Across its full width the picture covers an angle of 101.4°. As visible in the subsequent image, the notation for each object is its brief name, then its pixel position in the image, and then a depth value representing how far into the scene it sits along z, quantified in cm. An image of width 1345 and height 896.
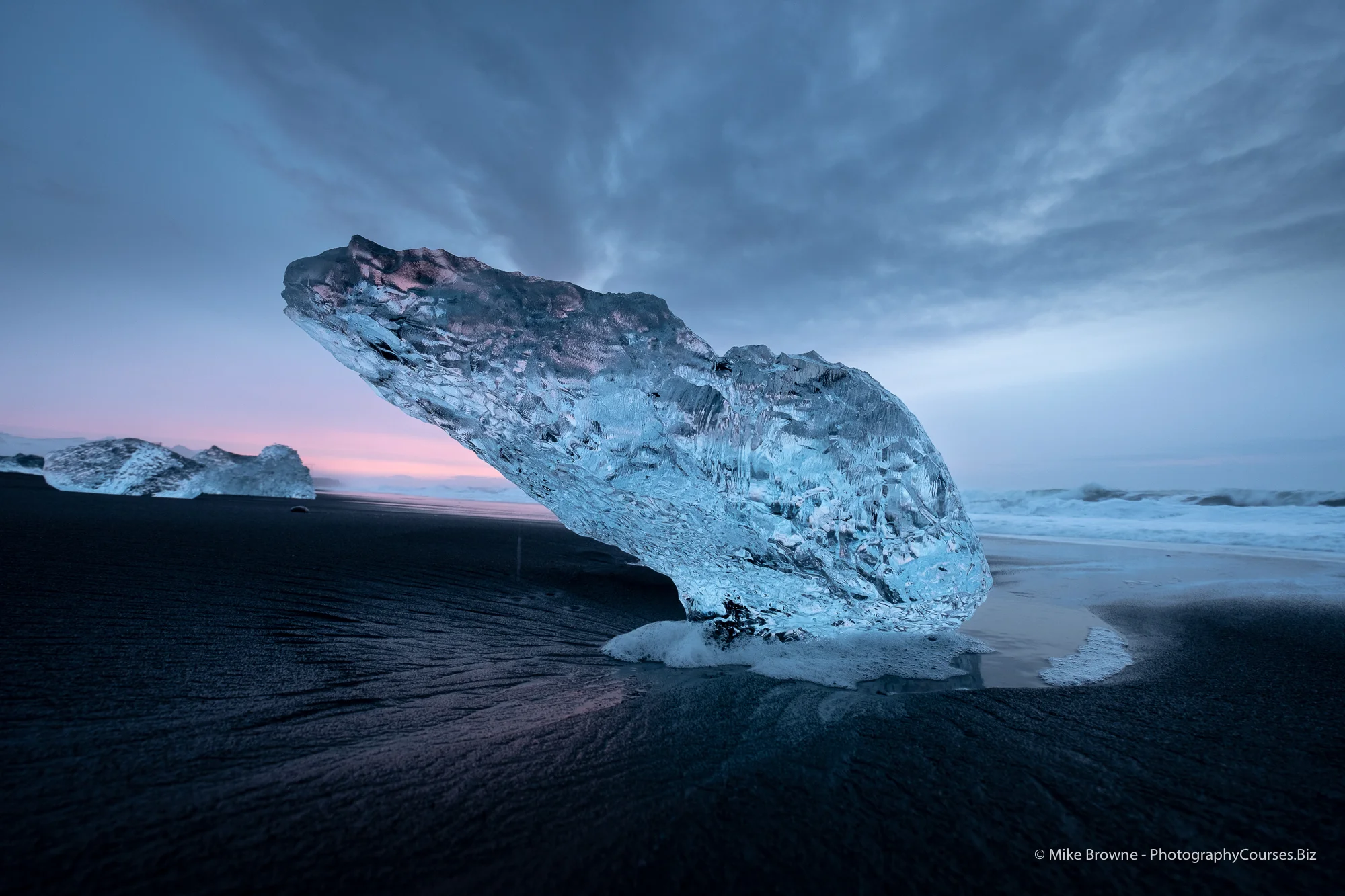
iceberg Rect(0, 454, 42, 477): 2042
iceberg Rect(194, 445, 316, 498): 1677
